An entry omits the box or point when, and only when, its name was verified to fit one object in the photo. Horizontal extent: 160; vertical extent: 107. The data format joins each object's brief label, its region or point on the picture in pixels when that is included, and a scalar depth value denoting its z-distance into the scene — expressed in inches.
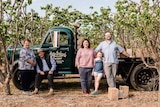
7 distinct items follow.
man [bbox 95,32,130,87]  269.7
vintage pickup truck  317.7
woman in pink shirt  280.5
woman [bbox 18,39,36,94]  278.4
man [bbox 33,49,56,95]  287.3
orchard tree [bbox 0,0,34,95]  244.9
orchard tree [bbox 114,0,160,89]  257.7
